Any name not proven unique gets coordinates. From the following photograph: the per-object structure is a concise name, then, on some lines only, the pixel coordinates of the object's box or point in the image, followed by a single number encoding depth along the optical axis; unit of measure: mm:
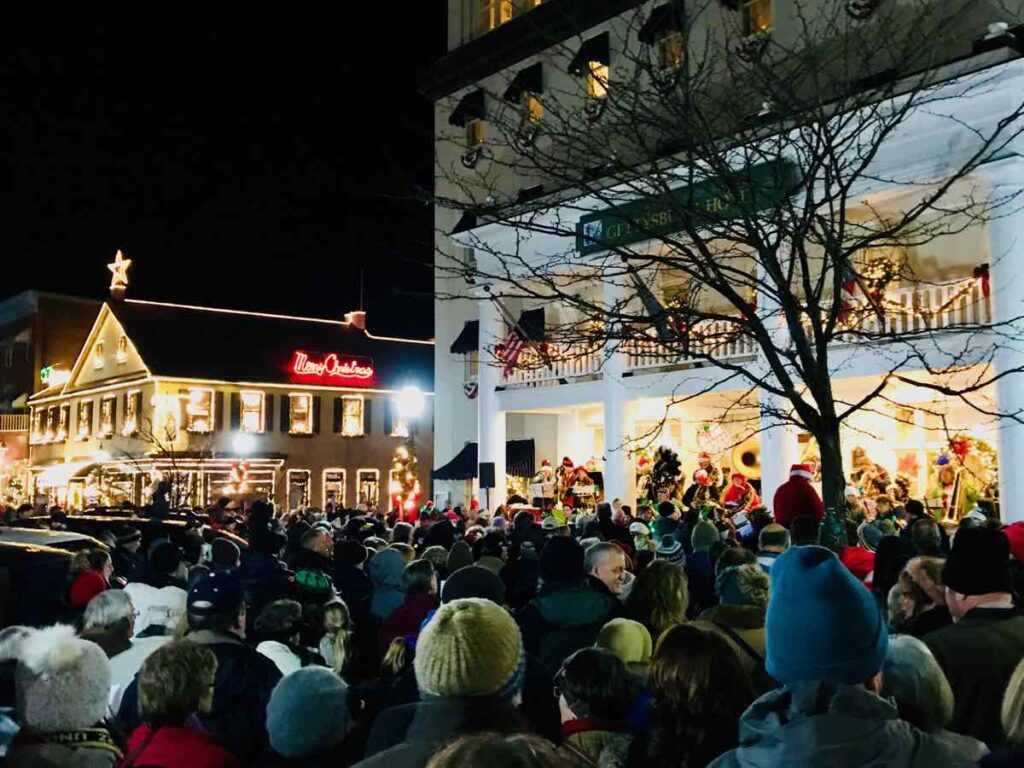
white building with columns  15523
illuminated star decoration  45831
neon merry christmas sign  44719
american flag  21297
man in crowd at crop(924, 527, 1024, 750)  3912
